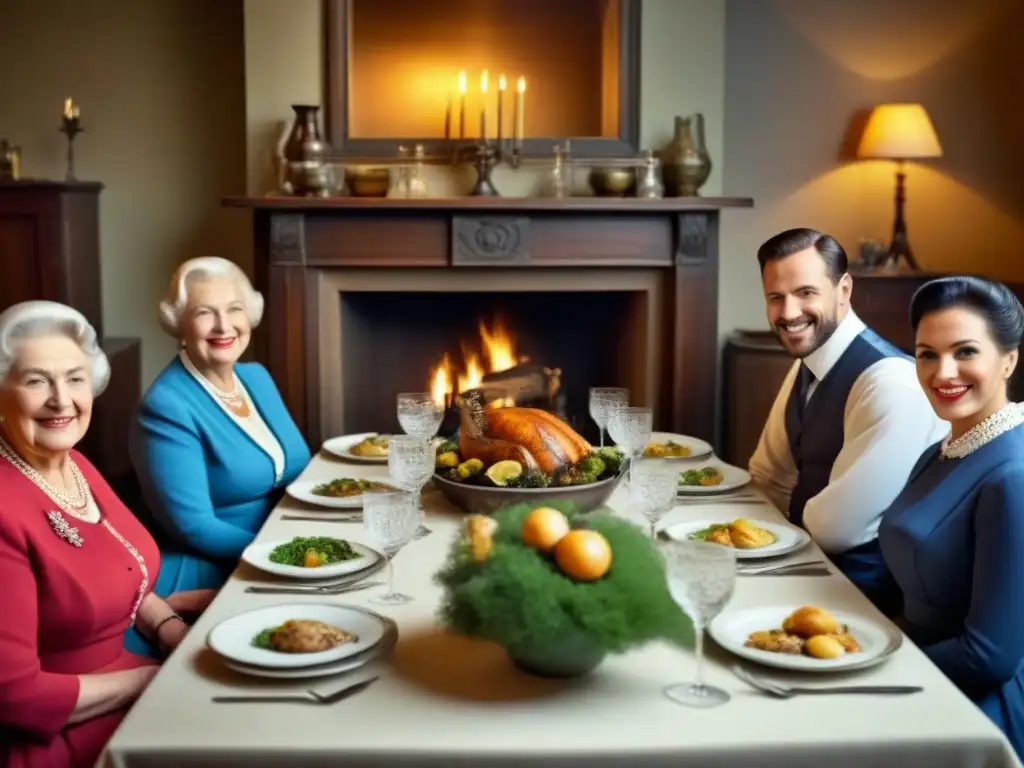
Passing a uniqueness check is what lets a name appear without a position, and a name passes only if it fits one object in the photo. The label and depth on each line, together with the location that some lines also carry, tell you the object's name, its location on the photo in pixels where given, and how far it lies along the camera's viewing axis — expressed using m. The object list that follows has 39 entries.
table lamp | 4.51
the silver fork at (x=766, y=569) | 1.89
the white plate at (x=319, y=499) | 2.30
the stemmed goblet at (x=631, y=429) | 2.40
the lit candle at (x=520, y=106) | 4.39
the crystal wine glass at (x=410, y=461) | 2.05
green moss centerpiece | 1.36
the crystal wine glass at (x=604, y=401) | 2.60
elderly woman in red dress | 1.63
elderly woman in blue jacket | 2.43
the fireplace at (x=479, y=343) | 4.61
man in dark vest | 2.21
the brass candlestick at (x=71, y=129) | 4.46
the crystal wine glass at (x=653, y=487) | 1.91
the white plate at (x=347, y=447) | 2.82
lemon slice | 2.14
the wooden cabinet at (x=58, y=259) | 4.34
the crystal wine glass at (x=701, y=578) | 1.35
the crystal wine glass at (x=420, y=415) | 2.52
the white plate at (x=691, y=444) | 2.82
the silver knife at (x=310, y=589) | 1.80
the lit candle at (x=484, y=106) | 4.36
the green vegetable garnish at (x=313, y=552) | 1.91
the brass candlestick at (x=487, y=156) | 4.22
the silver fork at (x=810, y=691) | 1.41
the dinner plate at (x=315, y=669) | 1.44
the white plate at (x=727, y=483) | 2.45
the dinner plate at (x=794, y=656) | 1.46
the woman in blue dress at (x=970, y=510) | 1.67
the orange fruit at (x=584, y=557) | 1.39
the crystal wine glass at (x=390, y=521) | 1.70
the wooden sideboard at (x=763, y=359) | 4.52
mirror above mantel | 4.32
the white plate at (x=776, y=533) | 1.94
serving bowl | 2.07
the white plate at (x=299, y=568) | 1.84
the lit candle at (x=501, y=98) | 4.37
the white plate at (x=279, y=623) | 1.46
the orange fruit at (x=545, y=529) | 1.43
